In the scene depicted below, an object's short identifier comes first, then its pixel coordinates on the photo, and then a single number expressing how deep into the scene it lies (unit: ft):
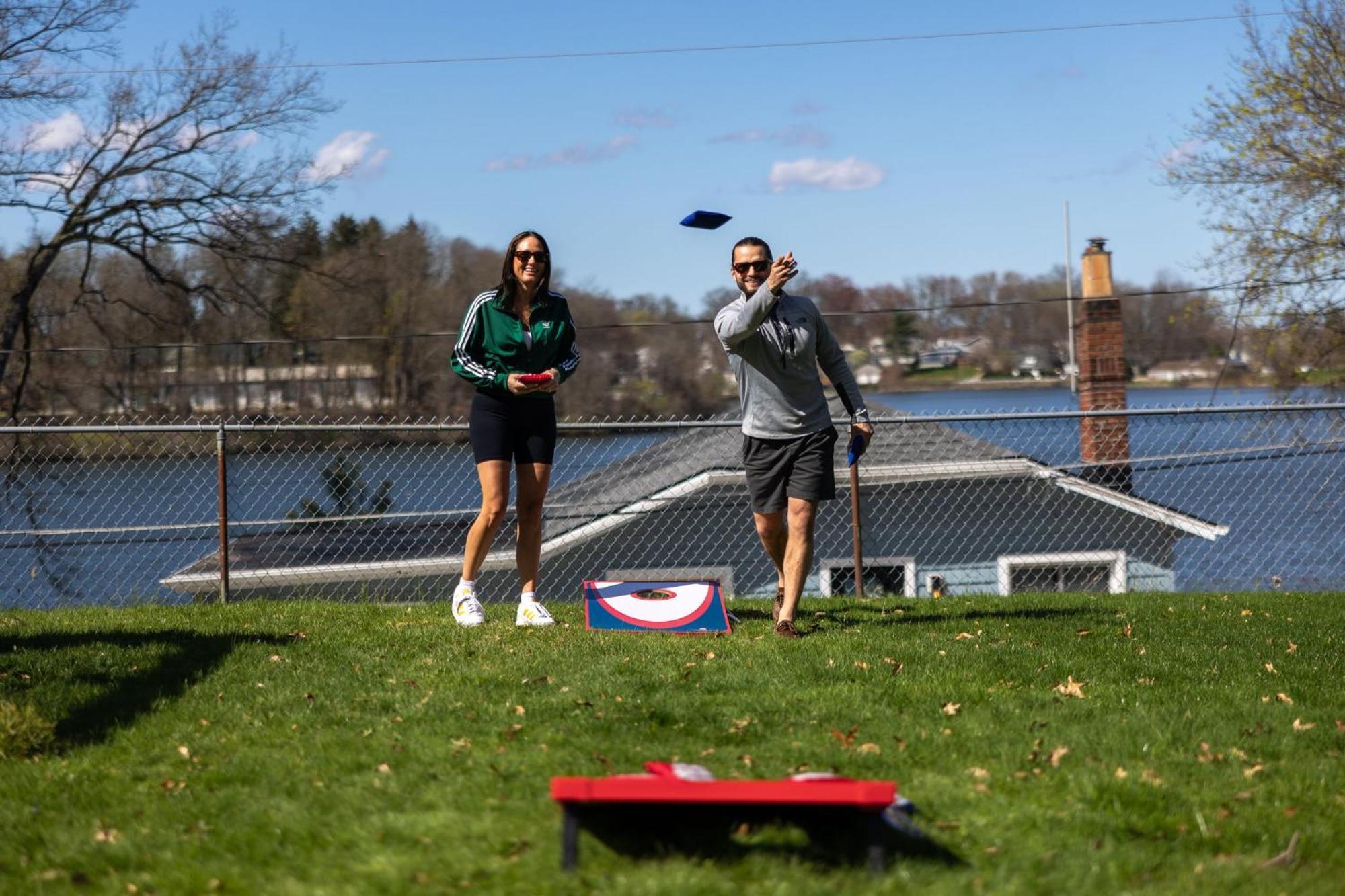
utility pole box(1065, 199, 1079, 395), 102.47
